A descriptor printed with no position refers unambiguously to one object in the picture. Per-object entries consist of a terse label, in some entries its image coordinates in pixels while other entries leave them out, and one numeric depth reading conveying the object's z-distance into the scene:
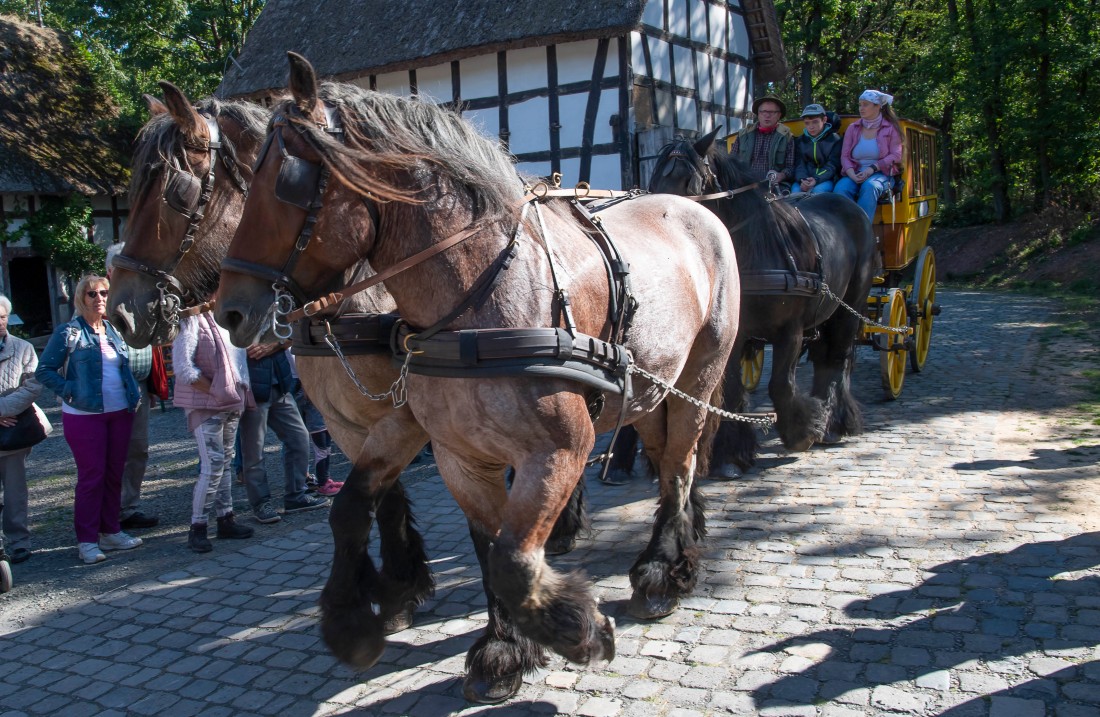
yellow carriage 7.82
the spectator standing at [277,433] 5.82
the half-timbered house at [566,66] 13.41
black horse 5.55
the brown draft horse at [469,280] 2.57
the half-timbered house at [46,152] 16.75
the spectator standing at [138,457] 5.68
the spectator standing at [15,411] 5.08
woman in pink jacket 7.56
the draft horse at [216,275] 3.28
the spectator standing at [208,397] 5.27
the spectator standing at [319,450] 6.56
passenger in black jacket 7.82
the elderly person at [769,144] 7.46
